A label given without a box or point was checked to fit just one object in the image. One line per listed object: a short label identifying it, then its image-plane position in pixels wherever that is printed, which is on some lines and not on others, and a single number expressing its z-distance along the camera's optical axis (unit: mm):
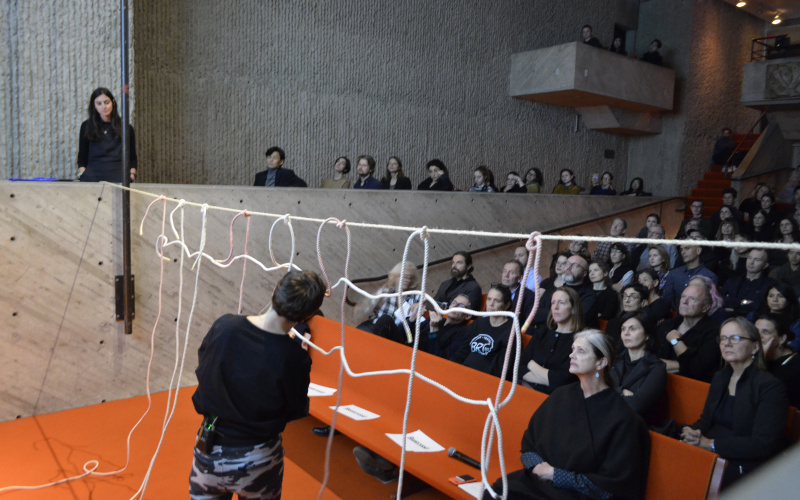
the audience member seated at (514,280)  4973
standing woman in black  4836
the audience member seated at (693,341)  3574
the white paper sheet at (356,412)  3693
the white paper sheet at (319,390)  4091
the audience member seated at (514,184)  8055
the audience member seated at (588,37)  10038
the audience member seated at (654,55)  10977
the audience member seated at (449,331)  4168
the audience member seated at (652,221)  6858
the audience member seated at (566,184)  9359
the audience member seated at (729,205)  7755
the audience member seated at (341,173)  6727
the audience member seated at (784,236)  5938
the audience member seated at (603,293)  4715
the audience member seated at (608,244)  6731
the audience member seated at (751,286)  4838
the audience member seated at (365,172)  6613
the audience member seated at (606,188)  9516
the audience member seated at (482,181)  7480
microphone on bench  3093
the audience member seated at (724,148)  11898
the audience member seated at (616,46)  10523
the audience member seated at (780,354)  3127
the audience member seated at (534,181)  8781
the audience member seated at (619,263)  5848
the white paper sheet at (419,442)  3295
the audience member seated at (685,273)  5086
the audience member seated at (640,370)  3098
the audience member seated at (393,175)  6888
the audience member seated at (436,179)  7074
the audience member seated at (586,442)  2443
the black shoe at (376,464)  3453
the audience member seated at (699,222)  7051
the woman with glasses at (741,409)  2625
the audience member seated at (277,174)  6195
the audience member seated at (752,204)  7977
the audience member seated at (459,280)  4996
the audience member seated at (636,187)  10344
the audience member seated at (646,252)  6383
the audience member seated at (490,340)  3729
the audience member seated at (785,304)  3848
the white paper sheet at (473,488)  2735
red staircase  11406
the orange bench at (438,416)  2422
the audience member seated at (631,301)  4020
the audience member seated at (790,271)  4988
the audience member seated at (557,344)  3507
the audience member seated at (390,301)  4578
